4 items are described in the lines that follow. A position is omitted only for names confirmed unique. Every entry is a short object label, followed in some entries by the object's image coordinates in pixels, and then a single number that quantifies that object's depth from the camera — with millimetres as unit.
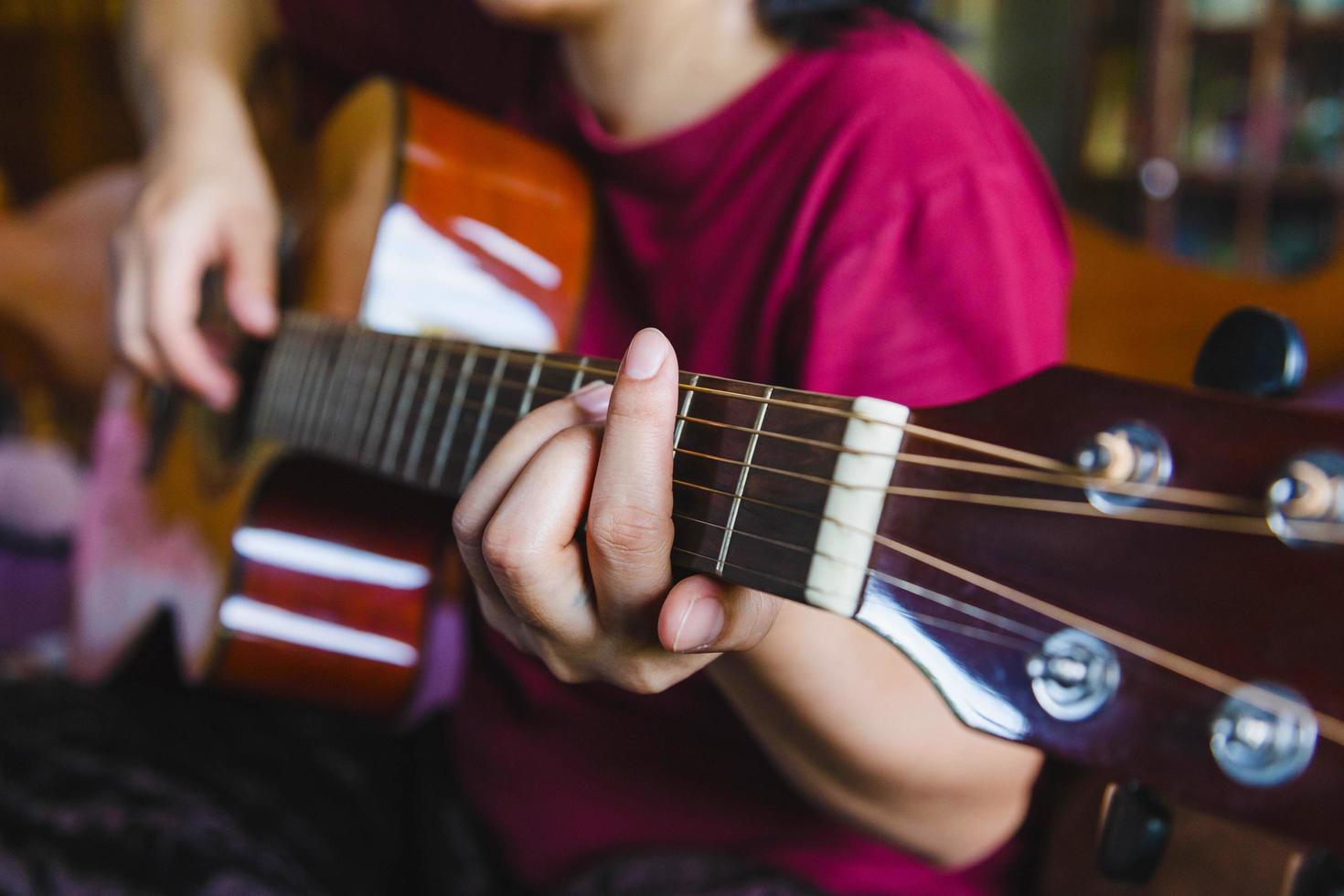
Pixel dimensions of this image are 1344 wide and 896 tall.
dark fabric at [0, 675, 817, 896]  667
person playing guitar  386
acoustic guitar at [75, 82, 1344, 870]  237
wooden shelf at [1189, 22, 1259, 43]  2496
